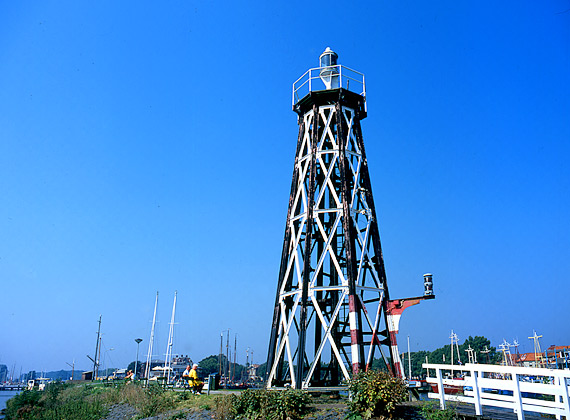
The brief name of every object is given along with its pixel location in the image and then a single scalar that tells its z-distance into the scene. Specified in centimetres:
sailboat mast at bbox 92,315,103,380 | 7693
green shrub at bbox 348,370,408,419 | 1374
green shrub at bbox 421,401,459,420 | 1293
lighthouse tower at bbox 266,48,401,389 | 2130
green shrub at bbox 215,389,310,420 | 1512
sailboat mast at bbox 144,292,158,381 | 5584
